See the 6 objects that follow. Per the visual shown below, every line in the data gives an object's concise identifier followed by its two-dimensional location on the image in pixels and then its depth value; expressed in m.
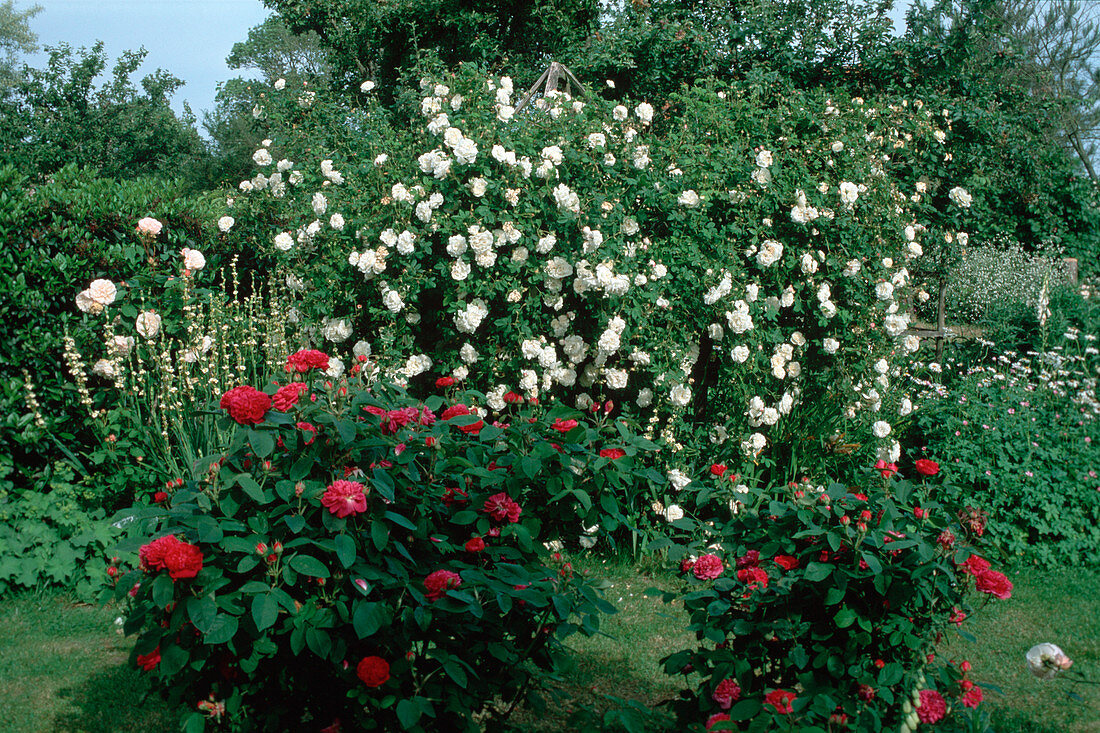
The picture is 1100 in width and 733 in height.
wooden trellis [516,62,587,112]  6.59
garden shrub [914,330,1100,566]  4.59
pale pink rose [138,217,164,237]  4.27
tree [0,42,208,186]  17.17
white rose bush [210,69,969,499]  4.20
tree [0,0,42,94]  31.44
